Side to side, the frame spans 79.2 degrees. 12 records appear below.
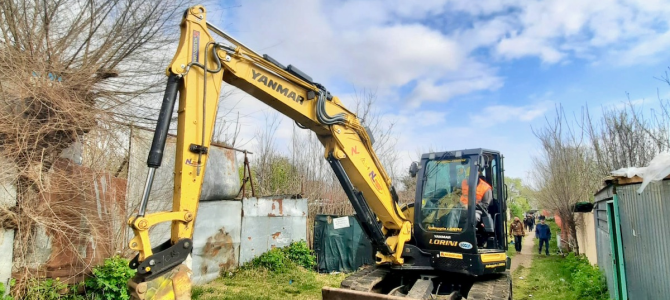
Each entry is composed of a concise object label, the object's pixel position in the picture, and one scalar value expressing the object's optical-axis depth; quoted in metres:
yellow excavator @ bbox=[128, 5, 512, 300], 3.63
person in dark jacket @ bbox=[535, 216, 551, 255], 16.69
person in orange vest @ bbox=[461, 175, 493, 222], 5.73
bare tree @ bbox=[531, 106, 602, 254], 15.17
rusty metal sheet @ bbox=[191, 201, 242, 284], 9.09
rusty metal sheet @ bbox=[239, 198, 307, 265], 10.42
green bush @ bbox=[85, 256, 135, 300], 5.92
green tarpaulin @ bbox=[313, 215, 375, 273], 11.80
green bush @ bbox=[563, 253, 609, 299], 8.45
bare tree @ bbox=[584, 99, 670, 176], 10.39
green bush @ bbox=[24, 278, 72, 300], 5.23
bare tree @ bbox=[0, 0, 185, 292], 4.91
